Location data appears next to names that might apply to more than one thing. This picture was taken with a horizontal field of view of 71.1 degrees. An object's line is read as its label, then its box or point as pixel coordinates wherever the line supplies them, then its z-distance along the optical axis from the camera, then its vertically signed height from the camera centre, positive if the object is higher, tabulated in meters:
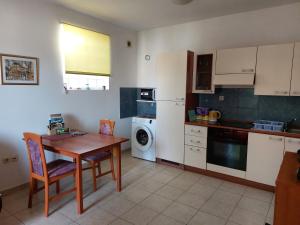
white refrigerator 3.43 -0.17
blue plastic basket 2.74 -0.38
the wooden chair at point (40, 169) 2.14 -0.85
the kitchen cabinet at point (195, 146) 3.27 -0.82
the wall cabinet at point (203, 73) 3.37 +0.35
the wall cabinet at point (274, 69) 2.66 +0.35
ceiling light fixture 2.66 +1.19
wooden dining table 2.19 -0.60
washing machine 3.83 -0.84
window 3.17 +0.56
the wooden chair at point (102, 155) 2.74 -0.84
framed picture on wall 2.52 +0.27
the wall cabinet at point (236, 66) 2.89 +0.42
